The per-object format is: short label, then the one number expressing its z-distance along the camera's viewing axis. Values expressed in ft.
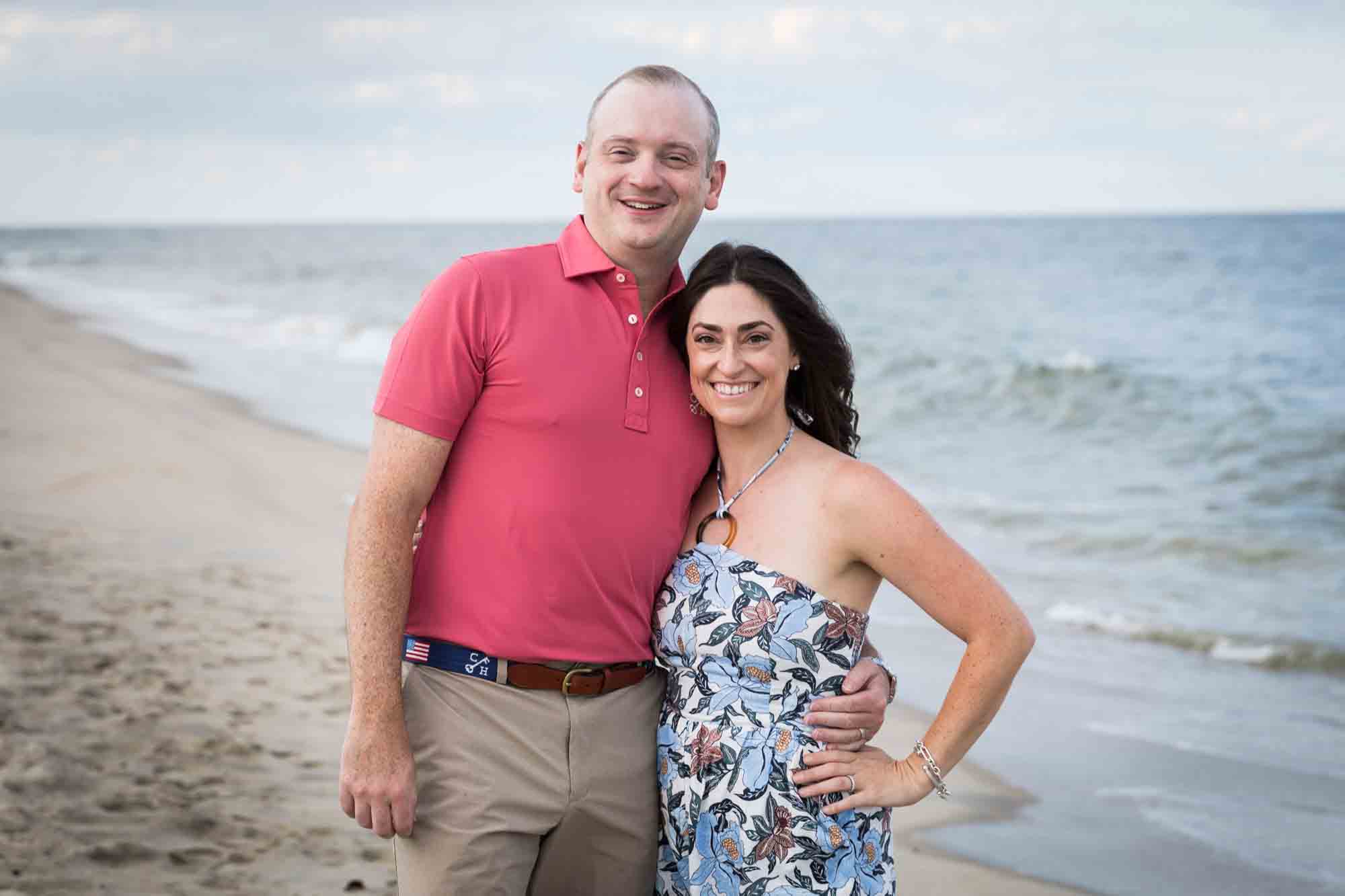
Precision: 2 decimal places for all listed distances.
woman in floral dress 9.38
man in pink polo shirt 8.93
